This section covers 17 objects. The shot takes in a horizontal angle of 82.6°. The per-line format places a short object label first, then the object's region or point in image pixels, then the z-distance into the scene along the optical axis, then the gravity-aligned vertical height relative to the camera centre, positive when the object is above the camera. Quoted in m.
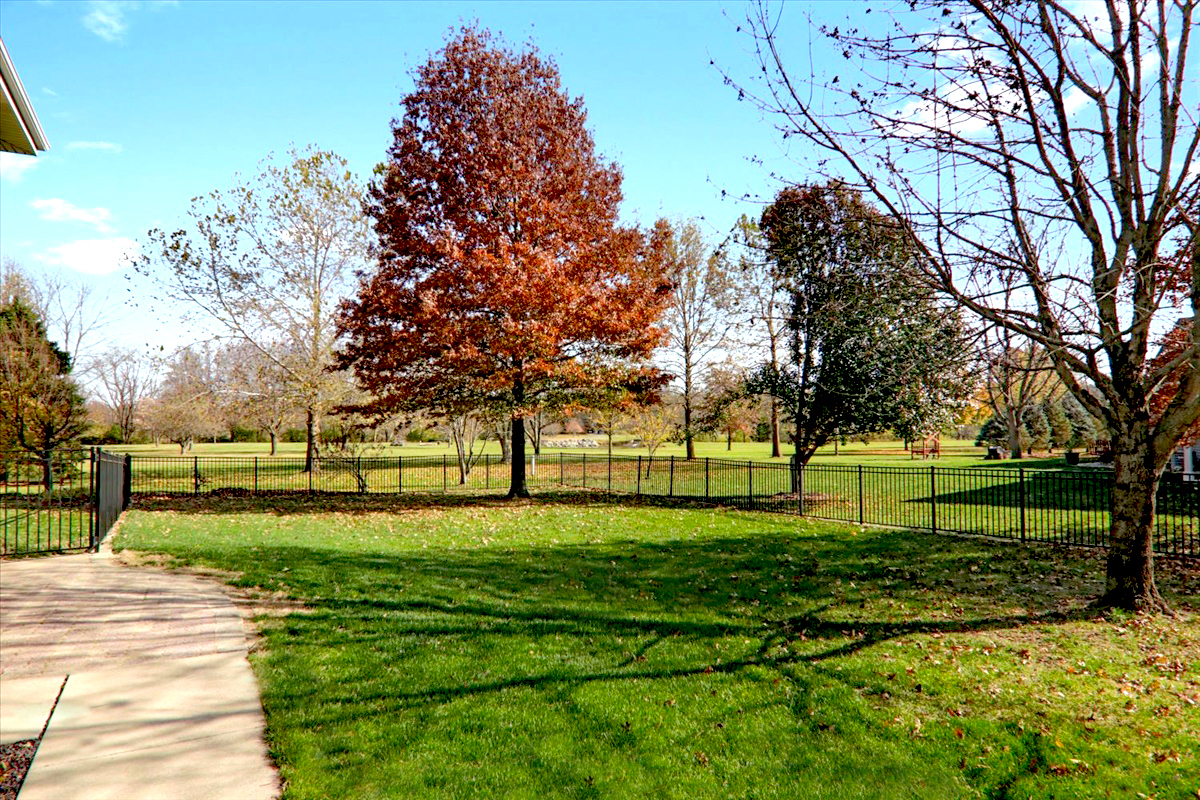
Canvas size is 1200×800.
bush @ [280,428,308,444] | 53.35 -0.79
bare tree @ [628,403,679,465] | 28.20 -0.04
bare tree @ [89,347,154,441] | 44.53 +2.56
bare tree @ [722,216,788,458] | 19.67 +5.09
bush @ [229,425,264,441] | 54.41 -0.72
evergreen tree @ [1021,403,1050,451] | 43.25 -0.26
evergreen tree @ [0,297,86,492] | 16.80 +1.08
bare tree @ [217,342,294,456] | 25.44 +1.55
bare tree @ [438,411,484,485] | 24.25 -0.28
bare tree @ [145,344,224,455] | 27.12 +1.03
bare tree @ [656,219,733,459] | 32.75 +5.90
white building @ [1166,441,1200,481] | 22.00 -1.10
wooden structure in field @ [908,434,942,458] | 40.67 -1.54
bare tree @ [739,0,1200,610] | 6.80 +2.19
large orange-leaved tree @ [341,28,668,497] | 16.48 +4.09
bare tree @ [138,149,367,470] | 23.27 +5.36
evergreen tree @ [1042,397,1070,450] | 42.44 +0.11
